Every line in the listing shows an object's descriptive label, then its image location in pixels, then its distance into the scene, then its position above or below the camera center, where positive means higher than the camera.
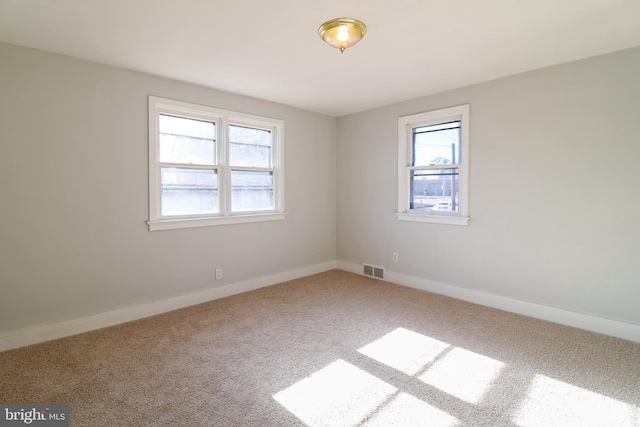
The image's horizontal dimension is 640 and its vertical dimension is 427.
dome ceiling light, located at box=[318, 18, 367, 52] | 2.24 +1.28
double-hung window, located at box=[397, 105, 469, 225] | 3.73 +0.50
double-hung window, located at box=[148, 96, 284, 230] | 3.39 +0.47
